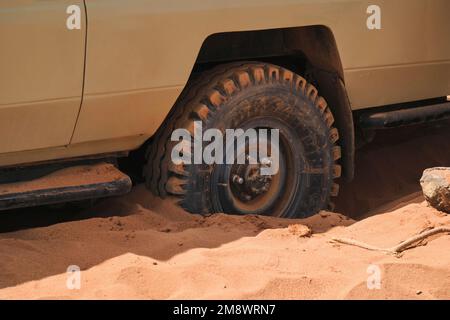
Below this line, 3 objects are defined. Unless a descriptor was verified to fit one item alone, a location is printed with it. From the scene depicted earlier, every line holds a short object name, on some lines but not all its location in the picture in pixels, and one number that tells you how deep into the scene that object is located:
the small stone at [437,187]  8.52
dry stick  7.66
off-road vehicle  7.54
